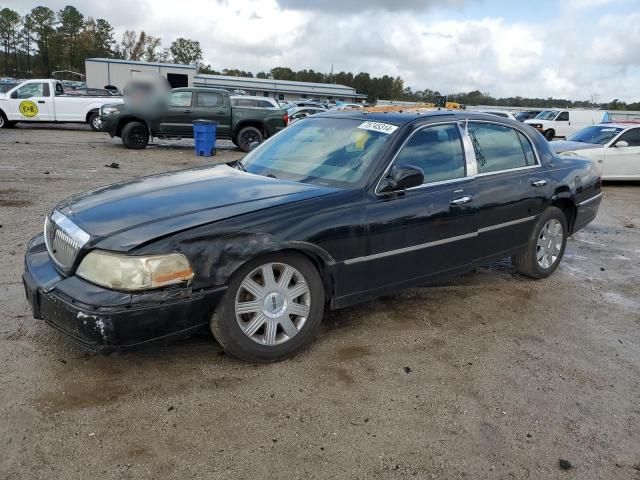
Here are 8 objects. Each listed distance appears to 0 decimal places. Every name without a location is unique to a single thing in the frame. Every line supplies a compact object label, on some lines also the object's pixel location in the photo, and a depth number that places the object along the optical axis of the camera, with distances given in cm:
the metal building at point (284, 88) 6431
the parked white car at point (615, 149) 1212
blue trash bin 1474
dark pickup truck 1527
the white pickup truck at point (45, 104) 1938
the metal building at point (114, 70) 4859
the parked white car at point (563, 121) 2577
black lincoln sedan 293
